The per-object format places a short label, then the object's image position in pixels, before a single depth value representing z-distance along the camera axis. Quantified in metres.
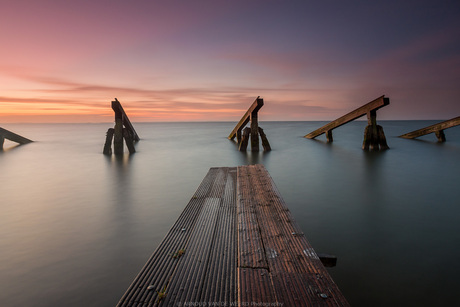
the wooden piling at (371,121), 13.79
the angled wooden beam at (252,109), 13.45
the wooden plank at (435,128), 17.12
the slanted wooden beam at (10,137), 19.96
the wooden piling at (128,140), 15.97
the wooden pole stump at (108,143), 14.78
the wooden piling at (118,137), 13.86
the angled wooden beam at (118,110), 13.58
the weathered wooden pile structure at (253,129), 13.85
